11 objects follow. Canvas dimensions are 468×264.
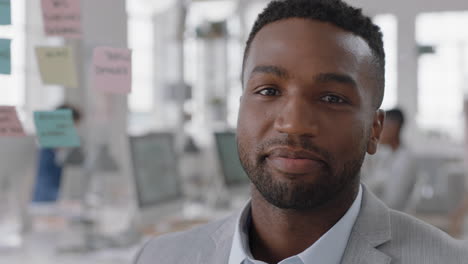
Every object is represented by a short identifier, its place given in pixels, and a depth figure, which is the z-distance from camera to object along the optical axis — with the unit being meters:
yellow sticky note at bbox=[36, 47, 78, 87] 1.43
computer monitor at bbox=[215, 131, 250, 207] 2.71
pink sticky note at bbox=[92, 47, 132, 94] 1.41
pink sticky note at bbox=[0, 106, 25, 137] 1.41
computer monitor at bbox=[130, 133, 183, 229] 2.05
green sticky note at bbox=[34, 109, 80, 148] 1.42
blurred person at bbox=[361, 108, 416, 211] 2.60
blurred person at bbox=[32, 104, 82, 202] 2.71
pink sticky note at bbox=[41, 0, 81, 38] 1.41
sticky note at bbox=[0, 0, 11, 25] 1.37
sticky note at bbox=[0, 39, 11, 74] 1.37
